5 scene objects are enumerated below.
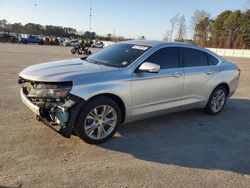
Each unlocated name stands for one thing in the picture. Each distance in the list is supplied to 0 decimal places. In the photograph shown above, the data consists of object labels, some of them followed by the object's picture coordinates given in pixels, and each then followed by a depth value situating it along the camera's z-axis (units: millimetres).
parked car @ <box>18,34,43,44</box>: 35070
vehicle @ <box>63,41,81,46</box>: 38617
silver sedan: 2950
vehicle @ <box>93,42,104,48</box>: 36234
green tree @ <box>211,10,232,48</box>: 53209
